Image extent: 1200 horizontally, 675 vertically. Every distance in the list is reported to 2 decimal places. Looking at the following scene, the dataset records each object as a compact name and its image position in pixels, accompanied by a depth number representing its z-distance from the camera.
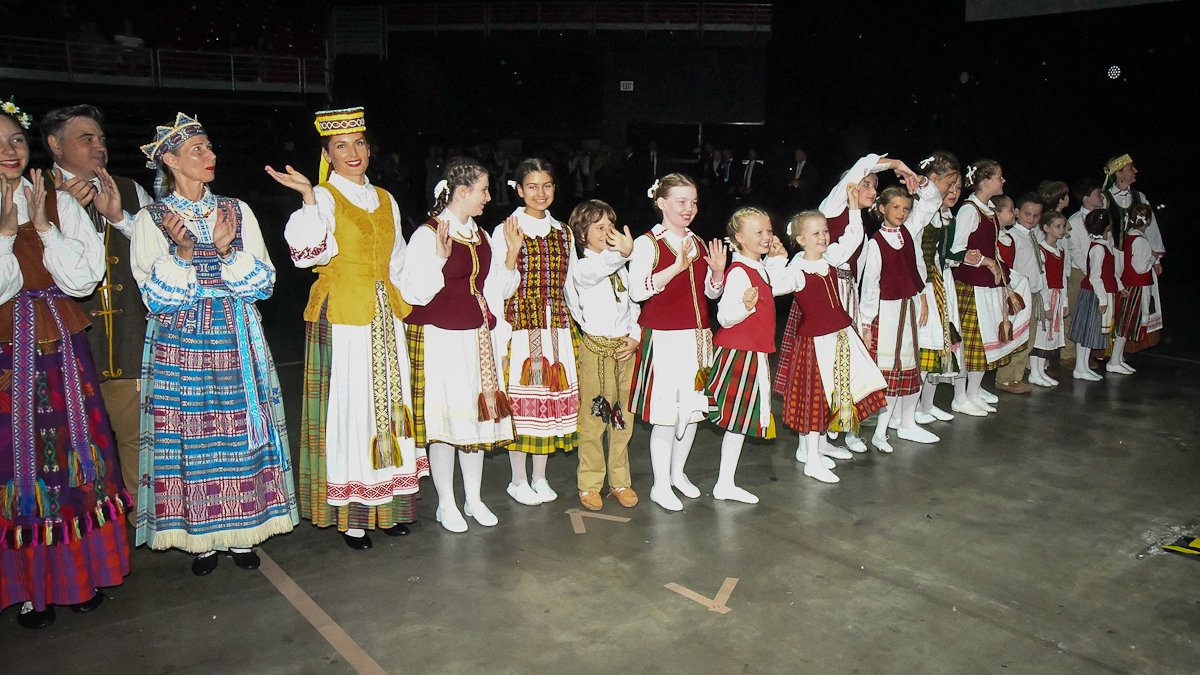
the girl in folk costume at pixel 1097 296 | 6.71
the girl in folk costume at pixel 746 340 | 4.18
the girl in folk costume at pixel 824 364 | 4.57
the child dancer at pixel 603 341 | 3.98
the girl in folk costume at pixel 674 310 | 4.00
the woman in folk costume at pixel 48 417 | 3.12
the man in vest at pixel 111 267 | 3.68
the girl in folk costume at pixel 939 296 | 5.32
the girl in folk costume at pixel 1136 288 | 6.93
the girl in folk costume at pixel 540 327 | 3.99
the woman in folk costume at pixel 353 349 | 3.61
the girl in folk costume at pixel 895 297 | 4.99
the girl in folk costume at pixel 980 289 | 5.59
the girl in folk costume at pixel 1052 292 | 6.50
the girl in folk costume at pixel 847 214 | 4.62
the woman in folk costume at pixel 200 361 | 3.33
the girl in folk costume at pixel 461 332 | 3.81
